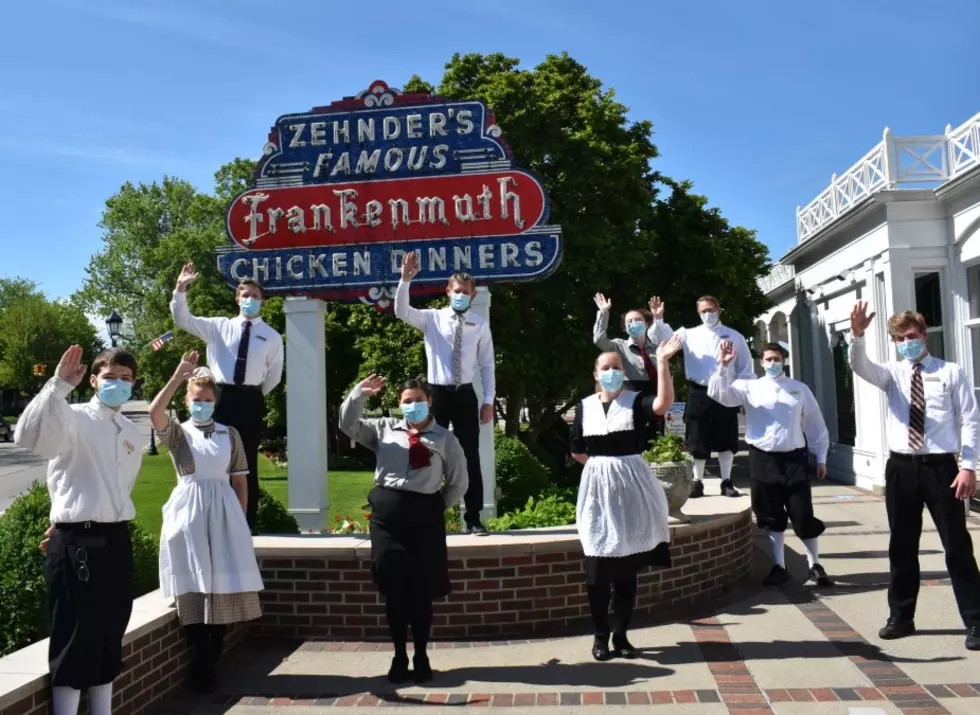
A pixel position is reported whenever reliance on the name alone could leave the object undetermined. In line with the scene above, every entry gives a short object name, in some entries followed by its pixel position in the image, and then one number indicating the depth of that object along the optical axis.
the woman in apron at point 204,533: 5.23
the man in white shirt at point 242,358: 6.86
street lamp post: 19.34
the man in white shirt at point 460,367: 7.02
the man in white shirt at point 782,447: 7.57
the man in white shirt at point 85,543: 4.17
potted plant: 7.27
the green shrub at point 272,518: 7.65
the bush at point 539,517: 7.78
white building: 15.05
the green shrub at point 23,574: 5.37
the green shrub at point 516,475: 9.75
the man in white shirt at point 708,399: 8.71
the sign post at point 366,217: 8.55
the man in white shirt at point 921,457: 5.76
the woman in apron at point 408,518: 5.38
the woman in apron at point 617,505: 5.69
